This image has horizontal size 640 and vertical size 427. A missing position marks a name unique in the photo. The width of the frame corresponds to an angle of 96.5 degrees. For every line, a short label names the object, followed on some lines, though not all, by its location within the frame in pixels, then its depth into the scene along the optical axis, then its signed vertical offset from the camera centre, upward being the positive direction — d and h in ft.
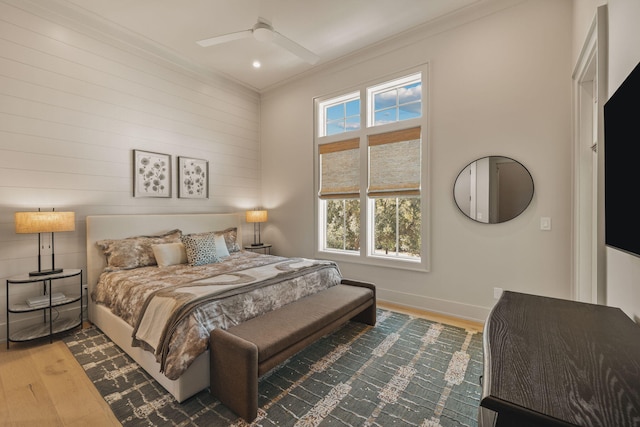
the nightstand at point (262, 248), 15.90 -2.03
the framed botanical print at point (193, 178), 13.77 +1.69
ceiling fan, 9.17 +5.78
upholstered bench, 5.75 -2.98
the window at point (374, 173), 12.05 +1.78
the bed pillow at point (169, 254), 11.02 -1.64
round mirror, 9.69 +0.79
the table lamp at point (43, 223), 8.57 -0.35
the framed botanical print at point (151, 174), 12.28 +1.70
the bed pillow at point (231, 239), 13.84 -1.35
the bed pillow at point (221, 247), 12.50 -1.58
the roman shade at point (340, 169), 13.65 +2.10
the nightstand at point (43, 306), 8.69 -2.95
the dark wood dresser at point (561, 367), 2.44 -1.69
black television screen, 3.71 +0.67
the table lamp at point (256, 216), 15.96 -0.24
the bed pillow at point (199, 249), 11.25 -1.51
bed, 6.31 -2.20
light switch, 9.26 -0.38
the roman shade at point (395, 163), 11.88 +2.10
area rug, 5.84 -4.17
